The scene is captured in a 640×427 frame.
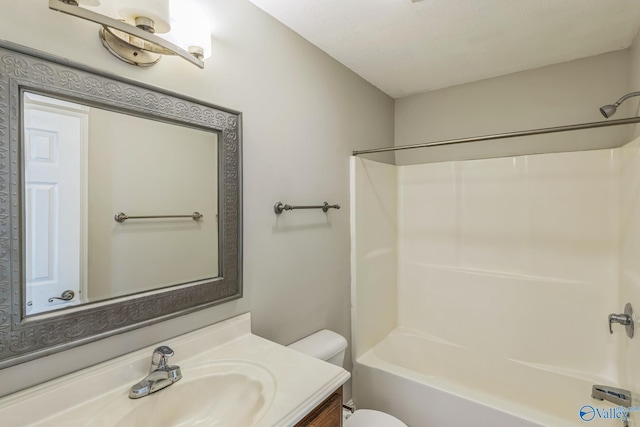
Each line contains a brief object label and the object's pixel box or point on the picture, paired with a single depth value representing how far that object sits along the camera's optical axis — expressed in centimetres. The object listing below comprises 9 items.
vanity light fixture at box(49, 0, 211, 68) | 81
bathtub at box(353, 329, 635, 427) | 160
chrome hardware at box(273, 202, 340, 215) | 152
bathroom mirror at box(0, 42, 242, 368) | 78
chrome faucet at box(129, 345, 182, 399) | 94
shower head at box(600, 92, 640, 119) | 138
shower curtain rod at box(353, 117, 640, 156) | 127
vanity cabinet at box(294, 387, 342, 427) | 94
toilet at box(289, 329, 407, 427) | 156
